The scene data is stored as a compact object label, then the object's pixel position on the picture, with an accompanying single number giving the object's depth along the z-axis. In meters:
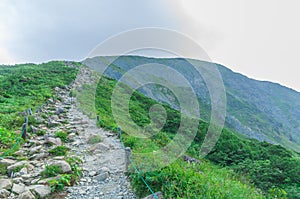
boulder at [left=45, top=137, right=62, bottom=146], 9.95
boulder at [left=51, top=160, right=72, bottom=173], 7.33
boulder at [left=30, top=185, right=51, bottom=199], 6.11
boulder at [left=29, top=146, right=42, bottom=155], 9.02
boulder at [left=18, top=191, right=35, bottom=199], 5.84
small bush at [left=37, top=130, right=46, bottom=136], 11.32
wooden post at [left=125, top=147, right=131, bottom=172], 7.39
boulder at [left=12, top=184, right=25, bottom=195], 6.23
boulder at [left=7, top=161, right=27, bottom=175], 7.34
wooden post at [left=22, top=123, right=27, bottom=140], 10.37
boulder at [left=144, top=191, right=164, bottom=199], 5.47
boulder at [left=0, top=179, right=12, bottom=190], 6.33
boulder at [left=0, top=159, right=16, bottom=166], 7.73
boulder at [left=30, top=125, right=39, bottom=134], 11.43
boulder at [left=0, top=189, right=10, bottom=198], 6.02
